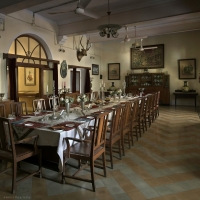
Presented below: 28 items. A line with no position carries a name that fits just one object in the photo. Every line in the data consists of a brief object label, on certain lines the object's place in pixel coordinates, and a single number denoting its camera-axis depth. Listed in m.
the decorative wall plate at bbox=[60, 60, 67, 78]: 7.88
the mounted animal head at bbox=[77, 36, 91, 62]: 8.73
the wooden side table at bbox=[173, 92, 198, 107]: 9.74
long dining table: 2.47
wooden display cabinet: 10.37
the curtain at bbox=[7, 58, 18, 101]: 5.62
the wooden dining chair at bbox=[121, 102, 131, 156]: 3.48
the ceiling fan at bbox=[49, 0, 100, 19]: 3.99
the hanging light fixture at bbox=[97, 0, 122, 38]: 4.45
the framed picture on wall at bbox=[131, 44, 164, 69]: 10.66
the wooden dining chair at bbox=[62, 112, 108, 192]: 2.40
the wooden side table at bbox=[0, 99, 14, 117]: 4.75
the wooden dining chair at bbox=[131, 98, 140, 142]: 4.00
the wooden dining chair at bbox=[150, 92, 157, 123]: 5.86
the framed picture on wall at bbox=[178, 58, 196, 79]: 10.02
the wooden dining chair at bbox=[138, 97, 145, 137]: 4.64
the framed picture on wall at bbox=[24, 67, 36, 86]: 8.12
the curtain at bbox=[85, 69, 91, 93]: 9.73
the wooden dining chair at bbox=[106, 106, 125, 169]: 3.01
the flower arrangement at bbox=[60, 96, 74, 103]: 3.52
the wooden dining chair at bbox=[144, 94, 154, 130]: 5.18
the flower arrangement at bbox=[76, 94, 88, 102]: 3.90
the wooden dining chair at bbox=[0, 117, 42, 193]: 2.32
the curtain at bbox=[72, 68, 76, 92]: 8.85
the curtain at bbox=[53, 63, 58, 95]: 7.57
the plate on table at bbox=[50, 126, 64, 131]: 2.55
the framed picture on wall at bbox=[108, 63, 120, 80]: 11.83
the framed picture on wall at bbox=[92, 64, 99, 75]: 10.77
